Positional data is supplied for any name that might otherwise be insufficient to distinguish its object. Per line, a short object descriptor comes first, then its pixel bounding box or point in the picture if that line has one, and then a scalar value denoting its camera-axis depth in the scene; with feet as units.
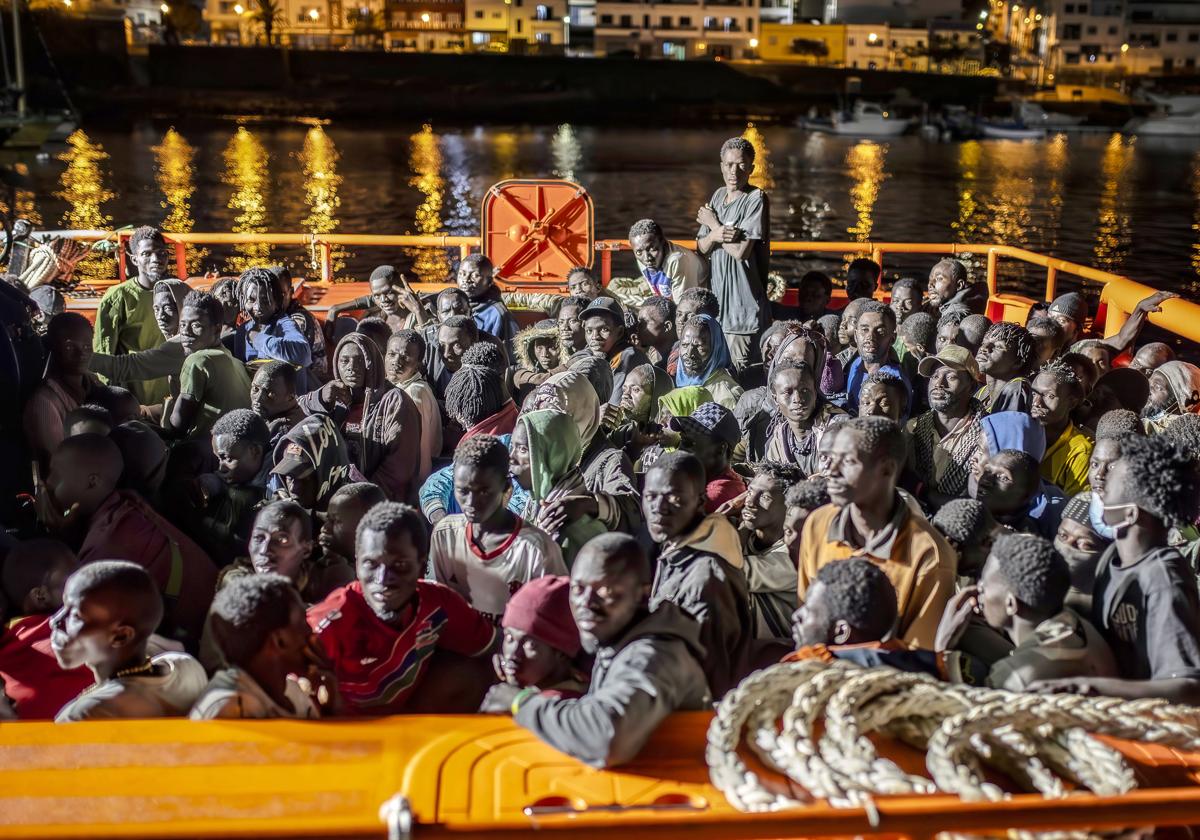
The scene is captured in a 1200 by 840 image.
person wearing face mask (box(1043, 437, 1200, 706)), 9.99
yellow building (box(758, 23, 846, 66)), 293.02
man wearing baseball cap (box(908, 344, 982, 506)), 17.53
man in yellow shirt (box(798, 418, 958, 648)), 11.91
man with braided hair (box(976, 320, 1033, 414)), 19.43
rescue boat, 7.16
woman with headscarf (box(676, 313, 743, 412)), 21.04
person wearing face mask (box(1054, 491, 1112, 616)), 12.73
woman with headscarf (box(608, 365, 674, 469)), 18.26
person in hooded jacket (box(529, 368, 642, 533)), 15.12
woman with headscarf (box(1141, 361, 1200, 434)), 19.93
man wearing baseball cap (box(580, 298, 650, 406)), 21.74
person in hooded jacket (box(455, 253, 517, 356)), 25.95
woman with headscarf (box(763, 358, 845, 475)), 17.57
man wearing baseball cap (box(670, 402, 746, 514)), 16.07
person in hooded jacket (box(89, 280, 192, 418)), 21.34
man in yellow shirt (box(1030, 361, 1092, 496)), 17.83
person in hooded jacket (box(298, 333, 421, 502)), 18.10
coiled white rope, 8.20
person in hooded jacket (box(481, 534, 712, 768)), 8.66
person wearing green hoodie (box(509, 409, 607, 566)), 14.65
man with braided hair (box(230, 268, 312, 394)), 22.86
